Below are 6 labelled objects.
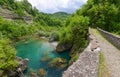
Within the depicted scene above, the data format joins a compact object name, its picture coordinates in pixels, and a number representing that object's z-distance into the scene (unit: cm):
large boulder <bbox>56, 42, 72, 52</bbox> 1721
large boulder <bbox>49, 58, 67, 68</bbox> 1285
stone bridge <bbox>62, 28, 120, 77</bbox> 392
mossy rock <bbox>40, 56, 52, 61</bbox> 1488
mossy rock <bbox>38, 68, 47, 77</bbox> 1125
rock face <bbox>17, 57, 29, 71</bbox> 1180
